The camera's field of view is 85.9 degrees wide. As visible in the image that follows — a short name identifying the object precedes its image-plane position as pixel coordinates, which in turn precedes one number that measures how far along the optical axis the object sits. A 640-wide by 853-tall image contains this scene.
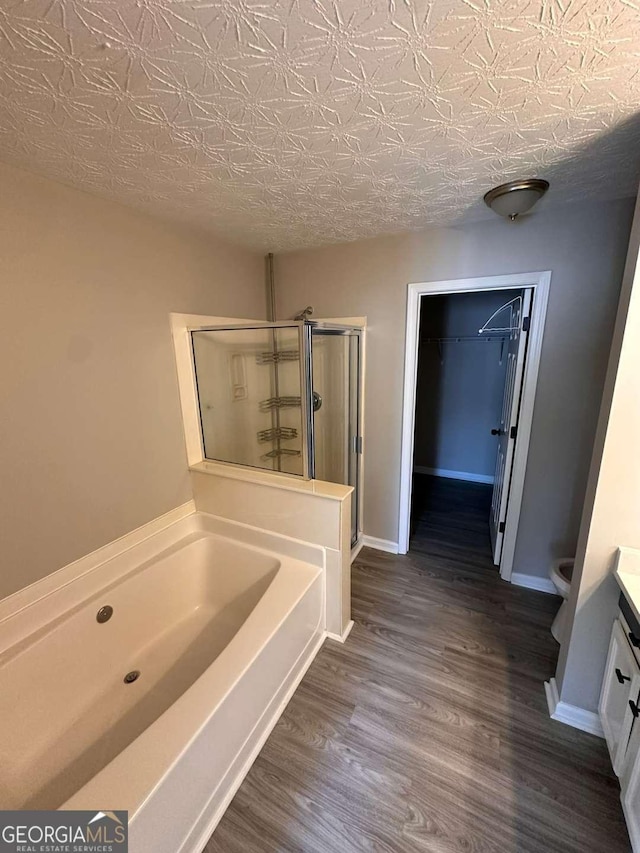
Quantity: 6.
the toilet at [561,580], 1.90
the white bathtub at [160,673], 1.09
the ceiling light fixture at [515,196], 1.56
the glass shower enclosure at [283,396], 2.05
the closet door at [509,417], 2.19
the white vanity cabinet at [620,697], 1.18
